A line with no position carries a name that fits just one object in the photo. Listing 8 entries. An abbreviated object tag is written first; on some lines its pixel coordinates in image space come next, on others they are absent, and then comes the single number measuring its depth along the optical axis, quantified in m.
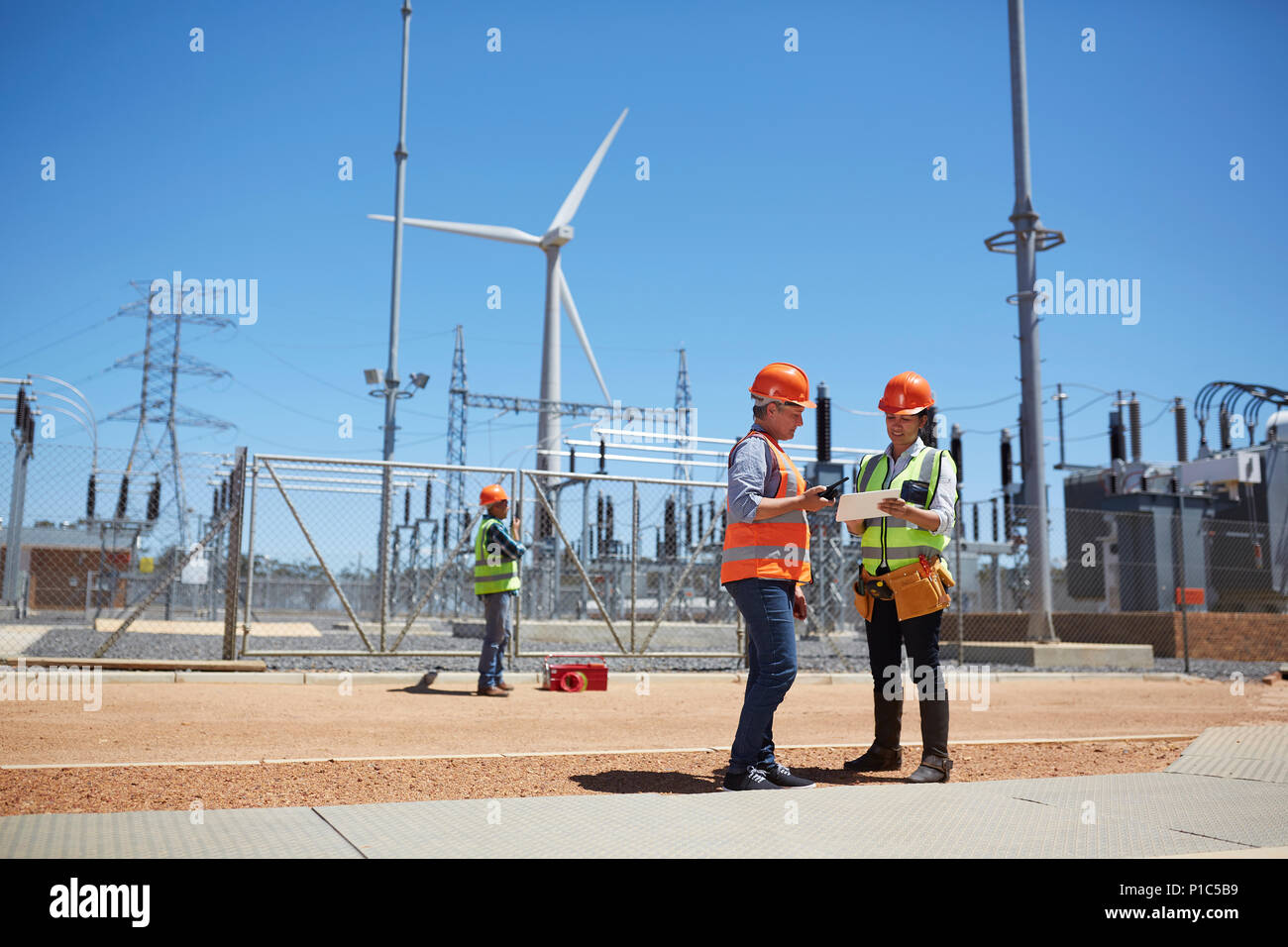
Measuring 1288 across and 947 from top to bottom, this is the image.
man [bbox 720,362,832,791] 4.83
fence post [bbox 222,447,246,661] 11.06
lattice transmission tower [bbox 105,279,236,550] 41.06
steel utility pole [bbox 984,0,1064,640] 16.75
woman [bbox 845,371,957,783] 5.18
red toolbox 10.61
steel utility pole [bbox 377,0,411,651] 25.12
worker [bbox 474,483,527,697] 10.05
